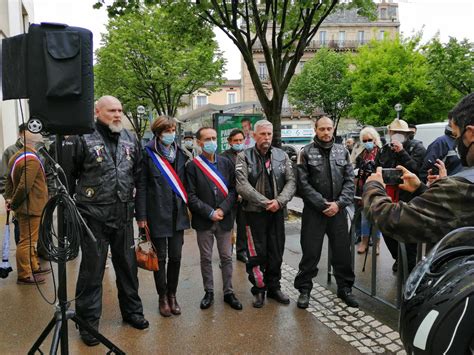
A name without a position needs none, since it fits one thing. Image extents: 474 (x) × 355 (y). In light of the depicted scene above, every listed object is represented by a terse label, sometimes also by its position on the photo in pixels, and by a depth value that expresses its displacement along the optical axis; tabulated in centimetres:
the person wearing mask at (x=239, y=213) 596
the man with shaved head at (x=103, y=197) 365
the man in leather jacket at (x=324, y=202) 442
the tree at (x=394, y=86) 2897
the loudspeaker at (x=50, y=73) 286
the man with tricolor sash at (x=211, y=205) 435
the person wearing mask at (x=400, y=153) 562
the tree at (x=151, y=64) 2081
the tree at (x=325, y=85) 3916
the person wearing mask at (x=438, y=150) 525
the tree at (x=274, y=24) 872
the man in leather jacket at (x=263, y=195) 443
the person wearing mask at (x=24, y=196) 510
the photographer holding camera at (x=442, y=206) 189
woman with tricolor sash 407
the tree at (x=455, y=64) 2400
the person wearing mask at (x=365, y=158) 636
